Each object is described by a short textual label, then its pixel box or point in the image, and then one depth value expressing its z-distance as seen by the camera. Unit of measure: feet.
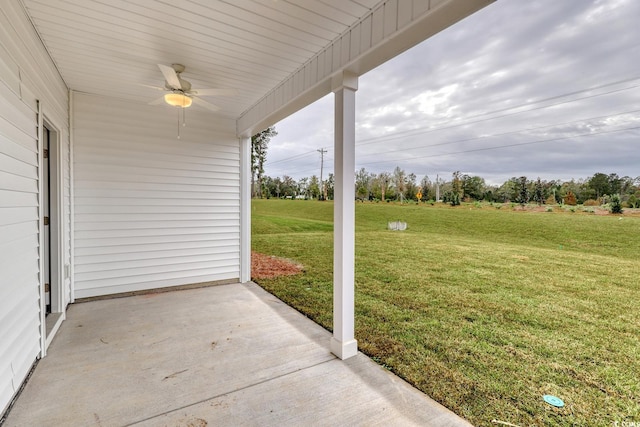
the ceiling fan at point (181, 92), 8.73
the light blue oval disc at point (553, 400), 5.79
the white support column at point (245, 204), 14.98
